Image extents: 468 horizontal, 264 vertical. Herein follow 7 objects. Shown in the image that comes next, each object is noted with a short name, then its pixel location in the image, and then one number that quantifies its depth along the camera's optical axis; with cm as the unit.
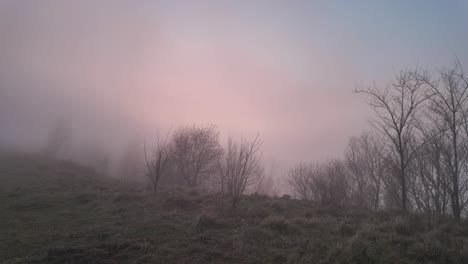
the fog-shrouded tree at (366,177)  2722
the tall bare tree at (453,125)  1251
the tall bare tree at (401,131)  1427
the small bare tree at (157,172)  1693
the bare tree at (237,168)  1267
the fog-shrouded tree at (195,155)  3369
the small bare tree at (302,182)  3097
